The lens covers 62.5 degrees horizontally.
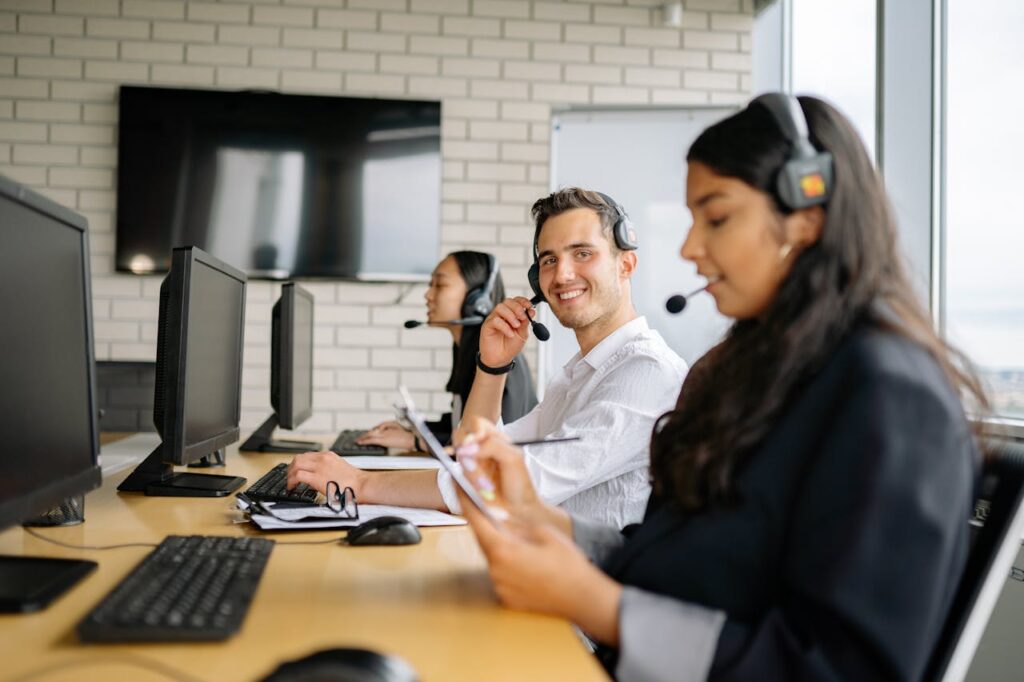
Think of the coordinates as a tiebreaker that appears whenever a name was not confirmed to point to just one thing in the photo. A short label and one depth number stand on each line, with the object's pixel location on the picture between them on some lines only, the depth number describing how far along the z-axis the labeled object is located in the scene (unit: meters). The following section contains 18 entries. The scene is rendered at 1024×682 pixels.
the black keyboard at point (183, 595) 0.81
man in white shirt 1.53
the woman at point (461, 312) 2.68
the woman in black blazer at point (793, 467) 0.80
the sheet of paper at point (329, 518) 1.35
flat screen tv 3.74
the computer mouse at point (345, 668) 0.67
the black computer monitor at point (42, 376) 0.97
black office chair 0.86
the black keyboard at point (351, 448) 2.45
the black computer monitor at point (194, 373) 1.56
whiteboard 3.98
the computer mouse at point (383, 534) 1.26
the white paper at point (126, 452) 2.04
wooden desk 0.78
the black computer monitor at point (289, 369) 2.53
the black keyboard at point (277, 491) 1.56
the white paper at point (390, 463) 2.12
